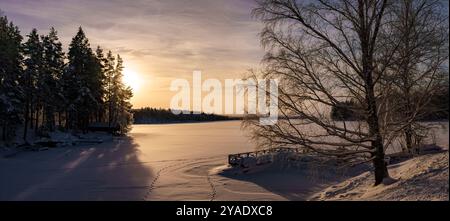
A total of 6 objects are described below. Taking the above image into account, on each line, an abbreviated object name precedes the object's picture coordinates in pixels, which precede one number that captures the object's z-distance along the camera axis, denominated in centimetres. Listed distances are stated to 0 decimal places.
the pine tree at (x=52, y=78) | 5591
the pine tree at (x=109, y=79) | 7831
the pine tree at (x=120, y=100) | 8112
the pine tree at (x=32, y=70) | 5300
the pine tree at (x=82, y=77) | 6294
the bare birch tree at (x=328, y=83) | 1129
